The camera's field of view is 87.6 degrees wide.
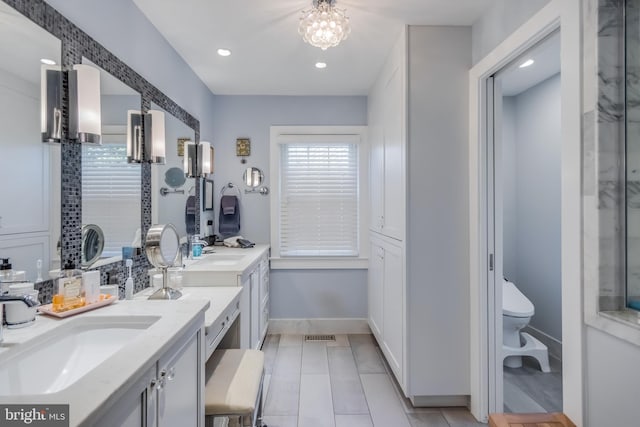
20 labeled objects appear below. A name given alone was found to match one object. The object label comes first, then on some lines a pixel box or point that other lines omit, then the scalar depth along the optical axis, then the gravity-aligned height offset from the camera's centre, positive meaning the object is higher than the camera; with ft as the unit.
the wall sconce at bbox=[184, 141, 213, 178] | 9.15 +1.63
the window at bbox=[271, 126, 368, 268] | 12.01 +0.62
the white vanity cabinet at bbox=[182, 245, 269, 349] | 6.99 -1.42
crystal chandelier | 5.92 +3.41
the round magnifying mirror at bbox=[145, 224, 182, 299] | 5.17 -0.57
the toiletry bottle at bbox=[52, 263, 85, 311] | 3.94 -0.94
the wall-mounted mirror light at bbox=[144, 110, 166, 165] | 6.44 +1.54
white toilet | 8.63 -3.33
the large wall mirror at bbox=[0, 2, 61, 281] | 3.74 +0.71
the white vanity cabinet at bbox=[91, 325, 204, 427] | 2.55 -1.63
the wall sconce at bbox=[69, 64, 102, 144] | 4.55 +1.56
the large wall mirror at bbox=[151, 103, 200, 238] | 7.36 +0.71
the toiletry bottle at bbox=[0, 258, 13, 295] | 3.56 -0.64
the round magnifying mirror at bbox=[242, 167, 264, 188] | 11.84 +1.35
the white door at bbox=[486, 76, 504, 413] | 6.89 +0.27
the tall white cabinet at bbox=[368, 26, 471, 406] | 7.25 +0.00
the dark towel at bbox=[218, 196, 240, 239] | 11.62 -0.03
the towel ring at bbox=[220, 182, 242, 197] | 12.01 +0.98
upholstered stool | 4.58 -2.53
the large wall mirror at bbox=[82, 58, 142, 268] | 5.13 +0.52
